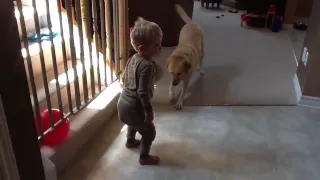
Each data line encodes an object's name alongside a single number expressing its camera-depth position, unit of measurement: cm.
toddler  168
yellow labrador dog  248
